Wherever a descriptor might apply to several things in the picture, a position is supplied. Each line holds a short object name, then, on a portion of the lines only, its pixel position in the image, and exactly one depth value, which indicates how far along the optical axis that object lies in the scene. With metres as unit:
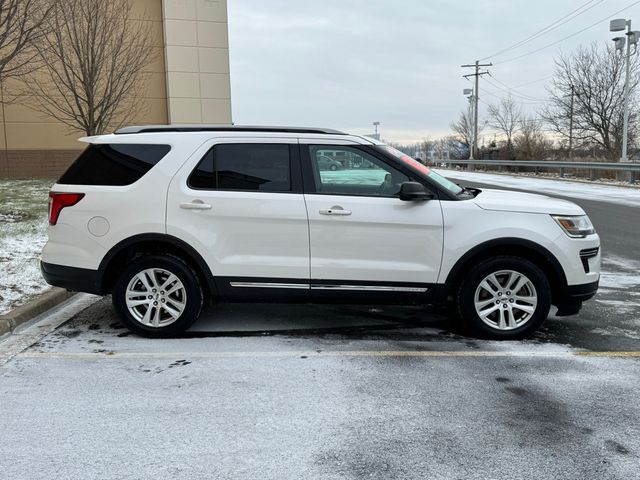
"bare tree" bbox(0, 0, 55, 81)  8.29
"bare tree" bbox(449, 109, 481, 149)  72.30
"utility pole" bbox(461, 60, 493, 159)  51.96
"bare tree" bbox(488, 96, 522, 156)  64.88
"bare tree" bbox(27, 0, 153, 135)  13.02
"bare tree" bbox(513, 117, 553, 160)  42.12
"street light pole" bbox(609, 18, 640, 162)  26.89
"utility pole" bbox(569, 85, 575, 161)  43.33
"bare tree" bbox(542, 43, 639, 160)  40.62
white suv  4.79
